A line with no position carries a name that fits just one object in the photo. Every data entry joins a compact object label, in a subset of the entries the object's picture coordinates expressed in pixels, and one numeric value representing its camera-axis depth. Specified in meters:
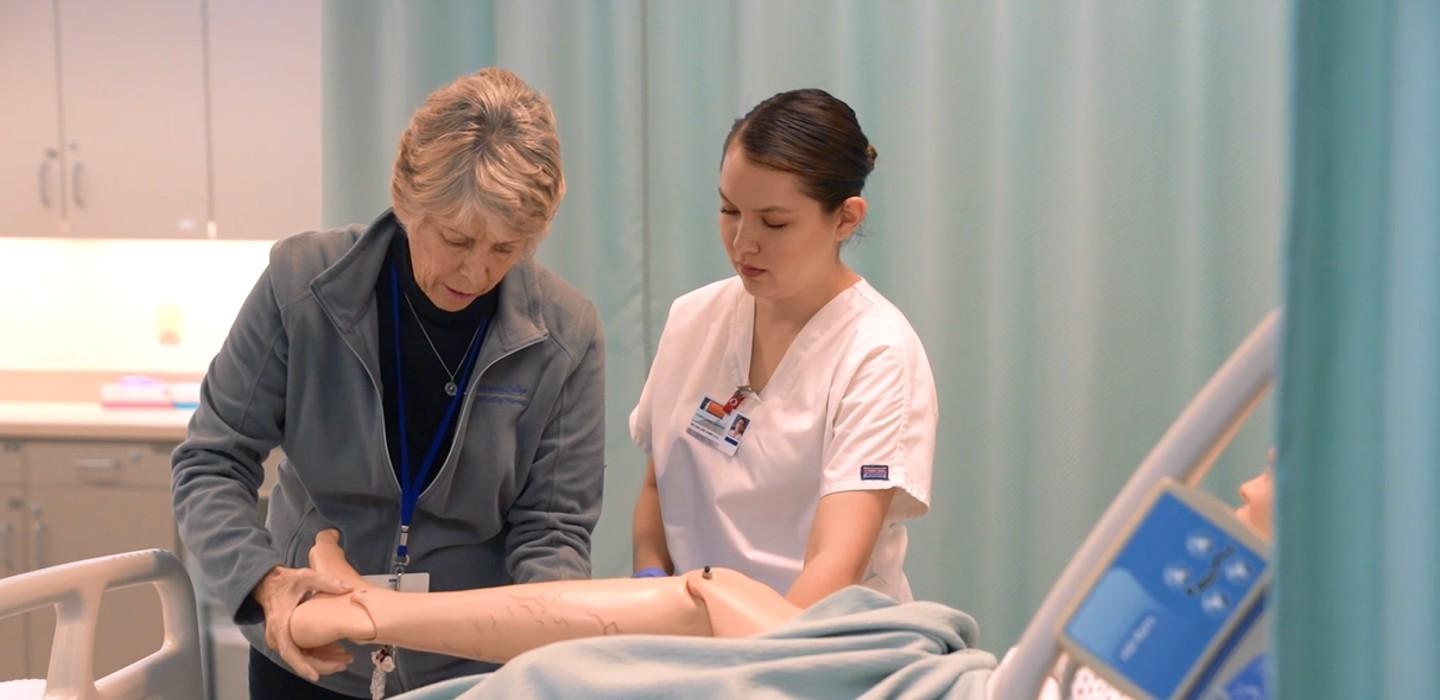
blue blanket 1.27
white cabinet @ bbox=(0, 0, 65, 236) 3.87
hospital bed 0.97
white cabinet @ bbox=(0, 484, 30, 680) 3.55
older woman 1.63
